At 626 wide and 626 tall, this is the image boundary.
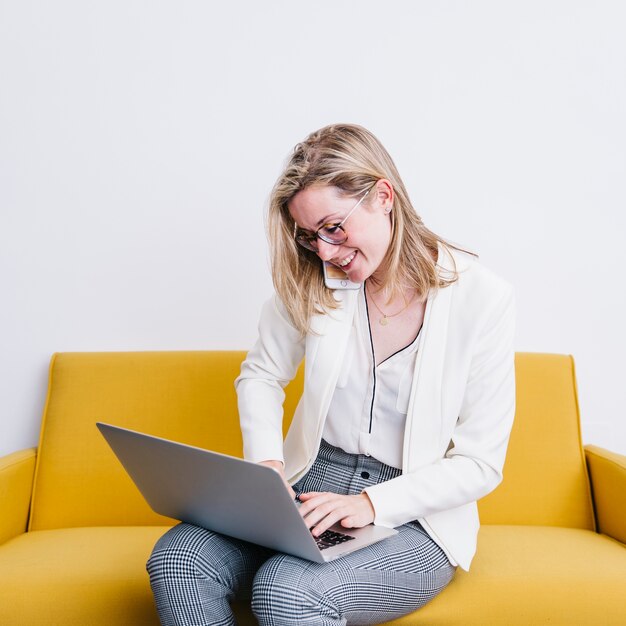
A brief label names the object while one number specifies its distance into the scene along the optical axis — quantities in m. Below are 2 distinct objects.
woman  1.34
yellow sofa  1.85
